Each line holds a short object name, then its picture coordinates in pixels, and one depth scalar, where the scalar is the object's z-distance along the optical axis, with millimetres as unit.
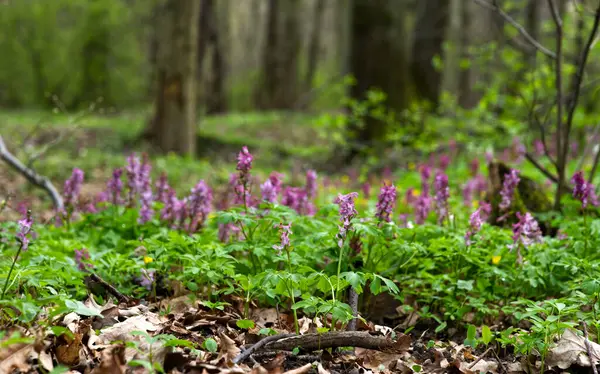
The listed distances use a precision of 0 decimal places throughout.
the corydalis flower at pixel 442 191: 3930
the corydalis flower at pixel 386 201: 3230
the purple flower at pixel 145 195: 4082
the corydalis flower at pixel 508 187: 3916
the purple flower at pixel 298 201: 4086
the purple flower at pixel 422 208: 4328
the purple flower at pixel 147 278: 3228
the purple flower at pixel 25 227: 2707
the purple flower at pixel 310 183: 4738
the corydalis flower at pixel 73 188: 4258
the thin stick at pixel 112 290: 3172
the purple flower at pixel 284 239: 2855
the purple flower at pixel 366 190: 6145
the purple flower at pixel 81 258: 3363
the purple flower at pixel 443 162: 6855
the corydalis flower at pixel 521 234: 3281
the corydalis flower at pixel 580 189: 3336
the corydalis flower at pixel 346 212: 2787
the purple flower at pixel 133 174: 4379
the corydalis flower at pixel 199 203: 3914
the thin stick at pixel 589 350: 2494
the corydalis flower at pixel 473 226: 3256
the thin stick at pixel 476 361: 2744
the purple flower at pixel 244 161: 3273
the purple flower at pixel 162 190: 4684
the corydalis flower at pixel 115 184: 4281
